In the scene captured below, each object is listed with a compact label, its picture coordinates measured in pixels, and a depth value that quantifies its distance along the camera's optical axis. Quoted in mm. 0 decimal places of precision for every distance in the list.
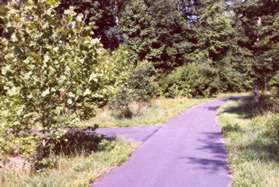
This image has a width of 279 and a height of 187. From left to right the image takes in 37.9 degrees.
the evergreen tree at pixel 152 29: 34656
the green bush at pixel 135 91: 20938
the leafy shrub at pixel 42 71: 9852
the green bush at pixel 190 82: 35594
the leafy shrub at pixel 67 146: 10031
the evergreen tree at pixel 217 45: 39719
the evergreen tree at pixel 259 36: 17656
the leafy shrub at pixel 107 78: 11548
